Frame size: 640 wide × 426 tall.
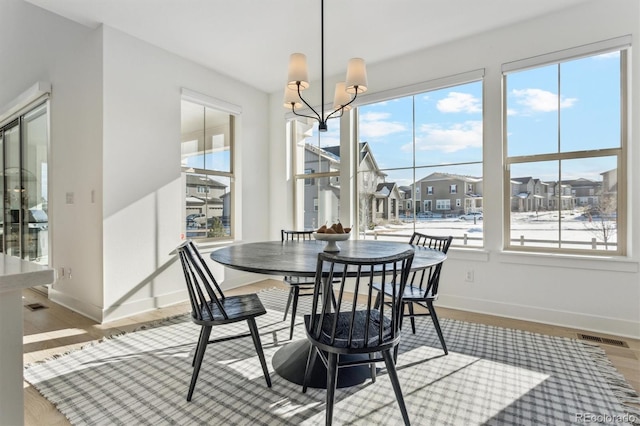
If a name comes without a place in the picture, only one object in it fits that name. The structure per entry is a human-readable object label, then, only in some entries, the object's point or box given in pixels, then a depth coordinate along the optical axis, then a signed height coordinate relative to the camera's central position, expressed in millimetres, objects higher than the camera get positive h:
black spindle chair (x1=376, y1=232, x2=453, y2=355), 2277 -598
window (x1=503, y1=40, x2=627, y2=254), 2832 +532
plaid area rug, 1696 -1060
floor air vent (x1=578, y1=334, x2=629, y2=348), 2553 -1041
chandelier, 2393 +1005
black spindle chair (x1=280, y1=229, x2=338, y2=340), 2633 -629
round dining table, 1788 -293
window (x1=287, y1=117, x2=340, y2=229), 4477 +585
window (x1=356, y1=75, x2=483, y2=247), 3498 +638
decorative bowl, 2158 -172
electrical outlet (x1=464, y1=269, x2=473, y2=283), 3408 -673
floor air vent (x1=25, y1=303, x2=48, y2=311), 3571 -1056
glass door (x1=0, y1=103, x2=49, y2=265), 4199 +393
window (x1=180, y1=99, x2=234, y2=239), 4000 +562
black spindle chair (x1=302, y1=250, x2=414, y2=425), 1506 -617
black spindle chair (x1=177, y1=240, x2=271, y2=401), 1852 -609
